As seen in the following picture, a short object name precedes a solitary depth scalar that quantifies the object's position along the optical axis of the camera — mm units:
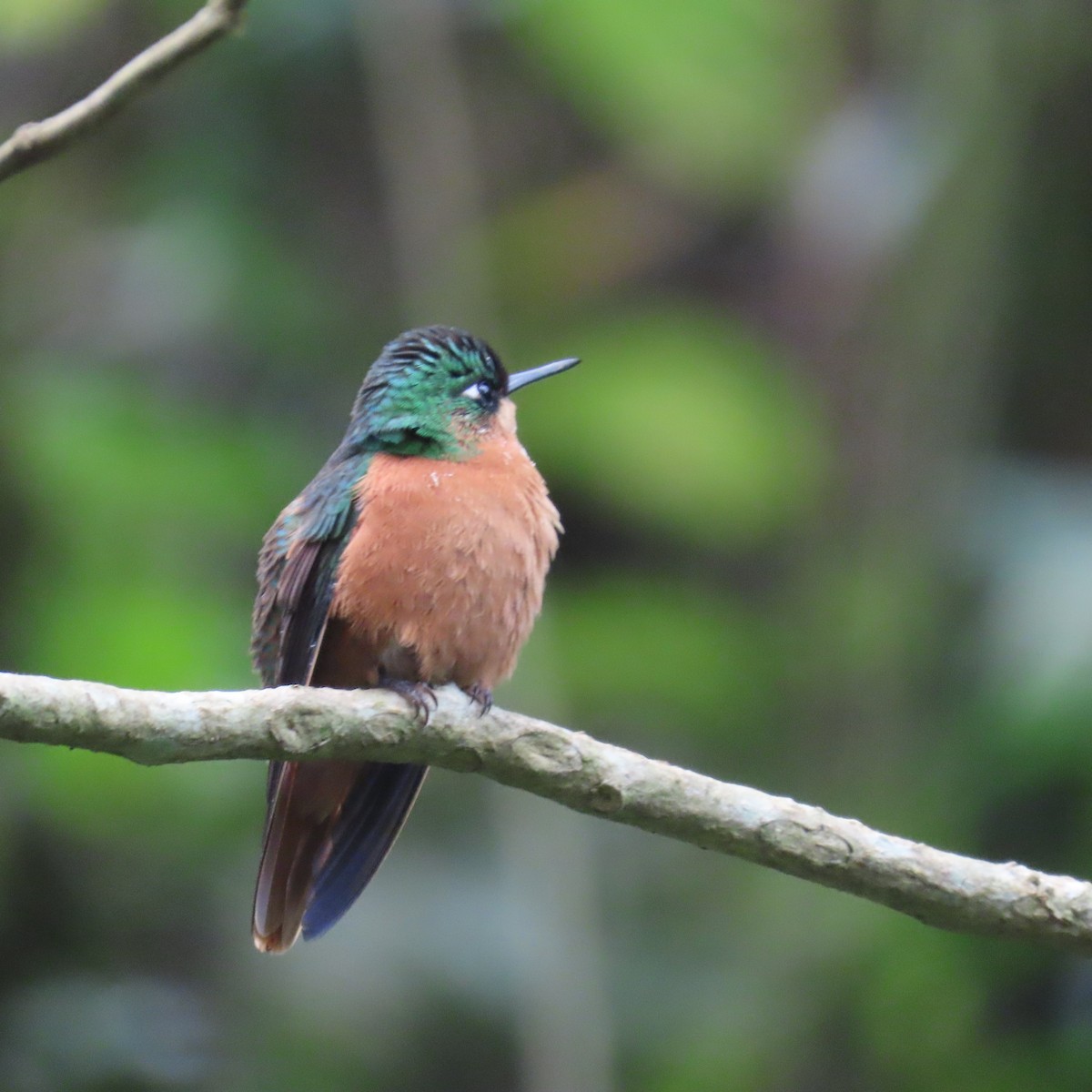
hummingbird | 7492
